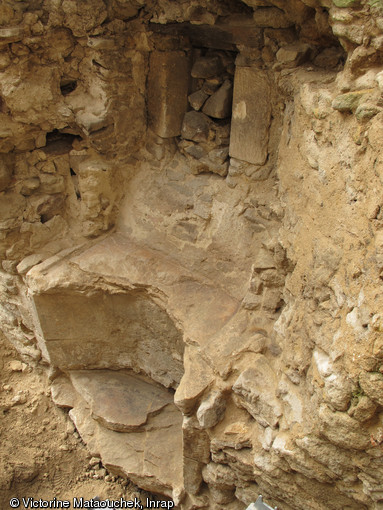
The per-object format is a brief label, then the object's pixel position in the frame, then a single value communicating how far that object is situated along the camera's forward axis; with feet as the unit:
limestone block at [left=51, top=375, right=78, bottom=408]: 13.29
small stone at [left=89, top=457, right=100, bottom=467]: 12.69
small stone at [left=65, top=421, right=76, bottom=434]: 13.20
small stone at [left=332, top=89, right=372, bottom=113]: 6.15
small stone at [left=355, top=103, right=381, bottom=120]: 5.83
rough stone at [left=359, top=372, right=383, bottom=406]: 5.61
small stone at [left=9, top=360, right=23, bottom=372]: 13.89
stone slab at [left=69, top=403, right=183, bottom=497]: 11.53
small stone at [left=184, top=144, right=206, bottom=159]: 11.25
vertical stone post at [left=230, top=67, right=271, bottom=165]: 9.56
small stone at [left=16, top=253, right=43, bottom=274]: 12.10
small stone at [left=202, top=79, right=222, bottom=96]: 10.81
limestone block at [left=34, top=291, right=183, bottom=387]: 11.86
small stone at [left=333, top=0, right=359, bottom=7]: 6.20
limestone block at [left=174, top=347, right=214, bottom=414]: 8.75
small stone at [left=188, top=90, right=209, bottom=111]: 11.07
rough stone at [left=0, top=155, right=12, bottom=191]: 11.45
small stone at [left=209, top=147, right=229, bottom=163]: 10.83
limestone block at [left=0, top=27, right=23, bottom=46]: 9.45
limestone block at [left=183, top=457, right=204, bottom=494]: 9.77
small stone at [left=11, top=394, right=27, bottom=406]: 13.30
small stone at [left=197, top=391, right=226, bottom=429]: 8.63
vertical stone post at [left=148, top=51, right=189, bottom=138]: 10.82
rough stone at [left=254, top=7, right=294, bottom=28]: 8.38
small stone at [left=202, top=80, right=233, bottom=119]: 10.51
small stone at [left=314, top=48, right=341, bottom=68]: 8.20
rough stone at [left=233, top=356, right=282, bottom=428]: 7.86
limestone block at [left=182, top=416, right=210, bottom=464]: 9.07
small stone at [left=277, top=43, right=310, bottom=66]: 8.41
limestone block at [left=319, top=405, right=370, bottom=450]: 6.08
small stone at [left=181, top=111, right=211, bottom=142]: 11.12
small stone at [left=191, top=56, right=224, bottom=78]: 10.58
